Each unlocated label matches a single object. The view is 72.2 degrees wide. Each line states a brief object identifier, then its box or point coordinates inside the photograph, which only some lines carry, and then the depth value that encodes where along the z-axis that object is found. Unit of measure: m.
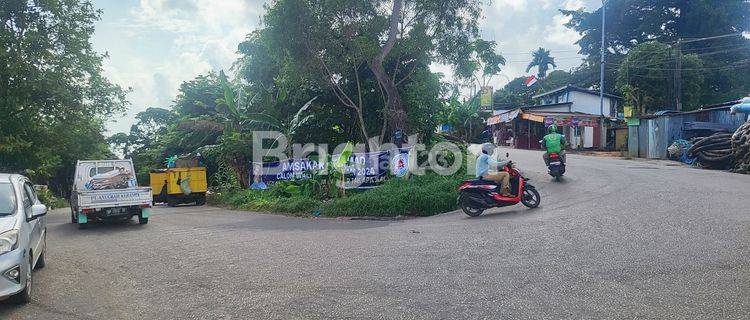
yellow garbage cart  20.97
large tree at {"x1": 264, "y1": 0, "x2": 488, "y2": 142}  15.11
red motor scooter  10.76
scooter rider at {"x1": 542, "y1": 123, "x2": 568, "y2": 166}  14.13
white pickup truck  12.45
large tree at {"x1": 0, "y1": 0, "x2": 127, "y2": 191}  22.06
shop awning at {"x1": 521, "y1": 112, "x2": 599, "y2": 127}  36.66
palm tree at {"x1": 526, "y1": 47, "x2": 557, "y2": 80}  68.56
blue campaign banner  15.05
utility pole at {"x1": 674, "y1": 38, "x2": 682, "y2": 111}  35.34
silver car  5.23
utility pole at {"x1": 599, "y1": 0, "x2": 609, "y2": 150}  37.72
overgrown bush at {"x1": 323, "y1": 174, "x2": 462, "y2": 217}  12.41
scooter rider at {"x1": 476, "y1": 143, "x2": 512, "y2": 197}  10.75
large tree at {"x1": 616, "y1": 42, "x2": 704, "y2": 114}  38.00
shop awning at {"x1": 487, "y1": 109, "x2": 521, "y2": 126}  40.96
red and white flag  54.43
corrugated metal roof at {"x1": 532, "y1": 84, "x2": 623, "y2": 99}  44.28
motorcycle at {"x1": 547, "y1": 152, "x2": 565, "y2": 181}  14.19
